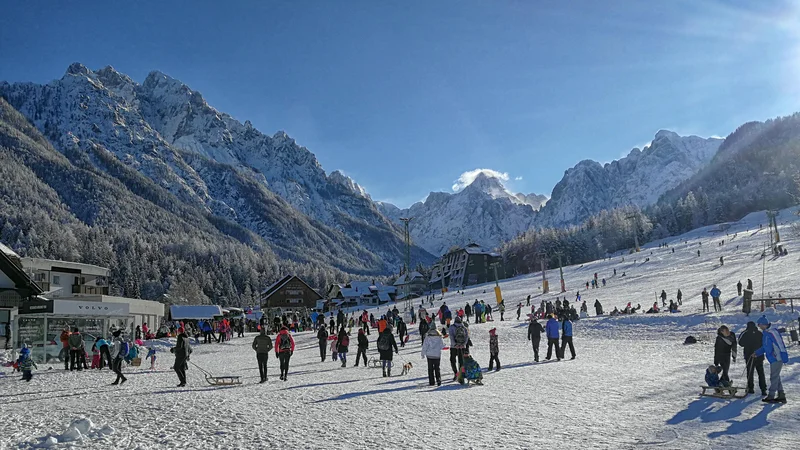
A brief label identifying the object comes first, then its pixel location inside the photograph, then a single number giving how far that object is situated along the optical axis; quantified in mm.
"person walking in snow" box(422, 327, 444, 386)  13500
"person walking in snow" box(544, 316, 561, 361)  18812
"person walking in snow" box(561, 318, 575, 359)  19094
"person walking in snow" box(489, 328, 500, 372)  16250
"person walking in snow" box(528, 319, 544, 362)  18703
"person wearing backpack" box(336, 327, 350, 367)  19469
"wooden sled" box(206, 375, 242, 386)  14477
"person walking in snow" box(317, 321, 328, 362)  21625
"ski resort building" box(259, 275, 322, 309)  99062
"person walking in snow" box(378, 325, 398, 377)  15734
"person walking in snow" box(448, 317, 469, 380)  14164
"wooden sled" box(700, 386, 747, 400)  10586
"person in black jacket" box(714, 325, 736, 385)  11680
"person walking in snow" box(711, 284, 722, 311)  29838
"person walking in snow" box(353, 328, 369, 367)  19053
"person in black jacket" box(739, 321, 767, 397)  10883
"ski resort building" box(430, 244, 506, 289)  116750
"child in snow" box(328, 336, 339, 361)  21078
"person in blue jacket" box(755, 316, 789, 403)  9938
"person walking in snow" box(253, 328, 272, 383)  15328
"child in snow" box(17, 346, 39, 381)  16805
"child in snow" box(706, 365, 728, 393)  11156
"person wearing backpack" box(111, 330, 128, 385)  15578
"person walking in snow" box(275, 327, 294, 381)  15615
